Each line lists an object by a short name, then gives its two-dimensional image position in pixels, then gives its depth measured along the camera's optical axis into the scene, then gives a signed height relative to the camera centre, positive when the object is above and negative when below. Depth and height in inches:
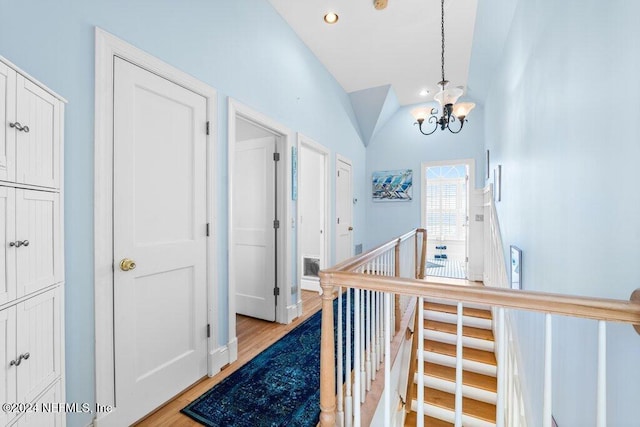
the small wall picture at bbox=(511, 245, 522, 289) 87.6 -18.9
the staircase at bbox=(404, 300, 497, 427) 109.9 -74.4
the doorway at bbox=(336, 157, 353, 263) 168.8 +0.9
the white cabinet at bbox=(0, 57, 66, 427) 33.2 -5.5
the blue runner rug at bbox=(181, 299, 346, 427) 63.0 -48.3
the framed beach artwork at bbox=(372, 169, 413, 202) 210.8 +21.0
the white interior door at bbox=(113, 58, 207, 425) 59.1 -7.0
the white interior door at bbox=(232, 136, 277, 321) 117.3 -7.2
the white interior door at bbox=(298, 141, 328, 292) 162.1 -4.1
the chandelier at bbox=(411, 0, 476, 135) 105.2 +44.2
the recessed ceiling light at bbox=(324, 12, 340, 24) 111.1 +81.5
